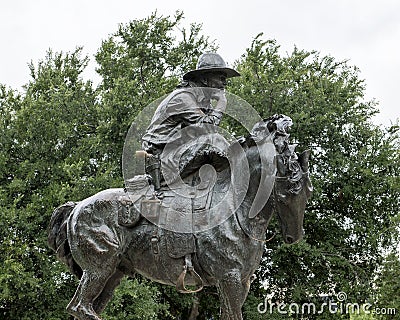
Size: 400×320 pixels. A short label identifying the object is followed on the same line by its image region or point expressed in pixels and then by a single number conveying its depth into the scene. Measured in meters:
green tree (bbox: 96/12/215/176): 20.02
